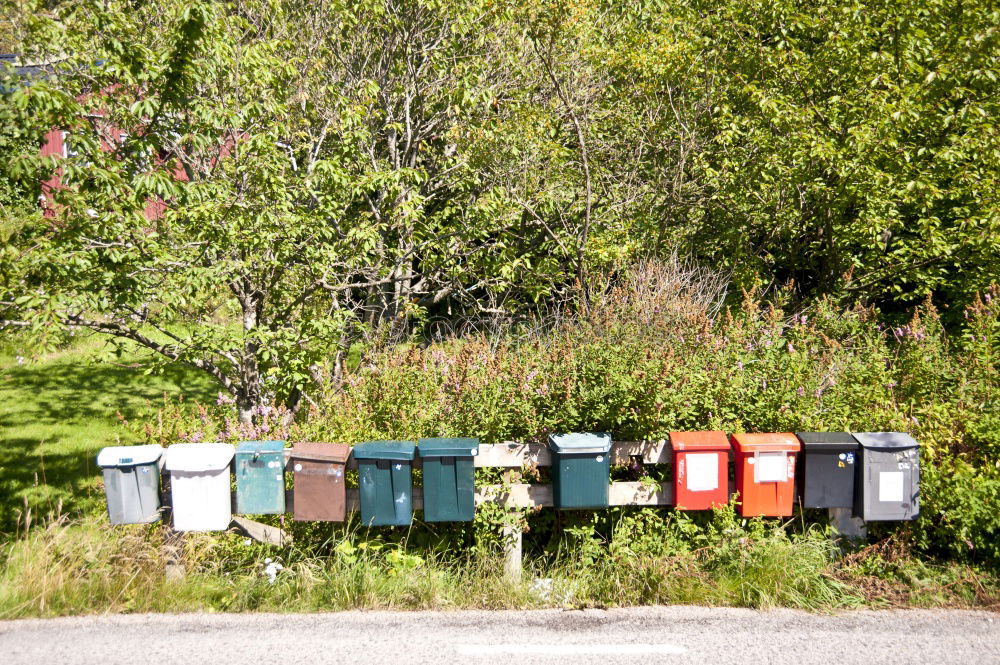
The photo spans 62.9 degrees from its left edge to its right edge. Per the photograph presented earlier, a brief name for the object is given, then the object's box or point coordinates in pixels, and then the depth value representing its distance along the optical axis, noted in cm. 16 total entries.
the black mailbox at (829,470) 570
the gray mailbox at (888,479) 567
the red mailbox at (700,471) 571
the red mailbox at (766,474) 570
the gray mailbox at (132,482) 541
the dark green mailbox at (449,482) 556
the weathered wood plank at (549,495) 587
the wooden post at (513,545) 577
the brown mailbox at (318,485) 550
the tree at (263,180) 747
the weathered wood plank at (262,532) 585
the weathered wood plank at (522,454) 586
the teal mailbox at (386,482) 554
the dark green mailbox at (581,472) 561
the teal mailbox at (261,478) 554
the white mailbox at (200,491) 546
